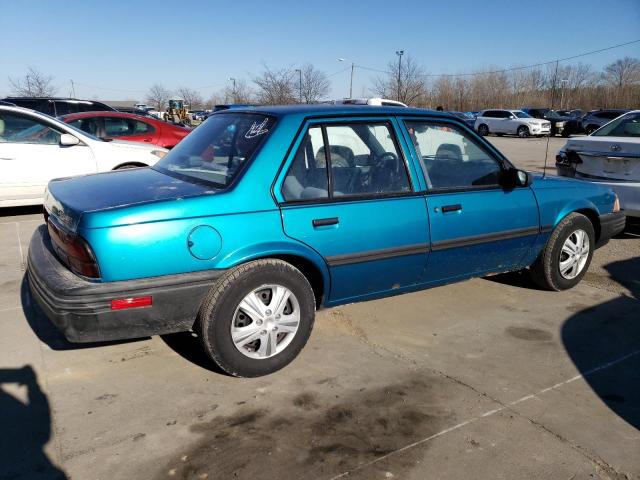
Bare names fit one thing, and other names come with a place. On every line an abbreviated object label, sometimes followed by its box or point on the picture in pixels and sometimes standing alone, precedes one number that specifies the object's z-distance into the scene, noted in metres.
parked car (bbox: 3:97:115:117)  13.25
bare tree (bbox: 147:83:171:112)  66.62
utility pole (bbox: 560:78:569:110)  61.47
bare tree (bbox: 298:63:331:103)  35.29
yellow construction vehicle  32.97
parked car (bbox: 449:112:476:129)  34.96
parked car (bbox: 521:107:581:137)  31.39
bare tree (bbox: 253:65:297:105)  31.32
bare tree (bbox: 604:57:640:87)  64.44
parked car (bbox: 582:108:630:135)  30.42
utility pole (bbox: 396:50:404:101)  44.66
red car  9.55
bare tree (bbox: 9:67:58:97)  39.16
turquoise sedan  2.89
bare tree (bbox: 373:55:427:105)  43.81
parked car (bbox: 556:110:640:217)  6.25
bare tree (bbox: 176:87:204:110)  66.21
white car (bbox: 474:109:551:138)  31.56
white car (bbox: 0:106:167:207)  7.25
